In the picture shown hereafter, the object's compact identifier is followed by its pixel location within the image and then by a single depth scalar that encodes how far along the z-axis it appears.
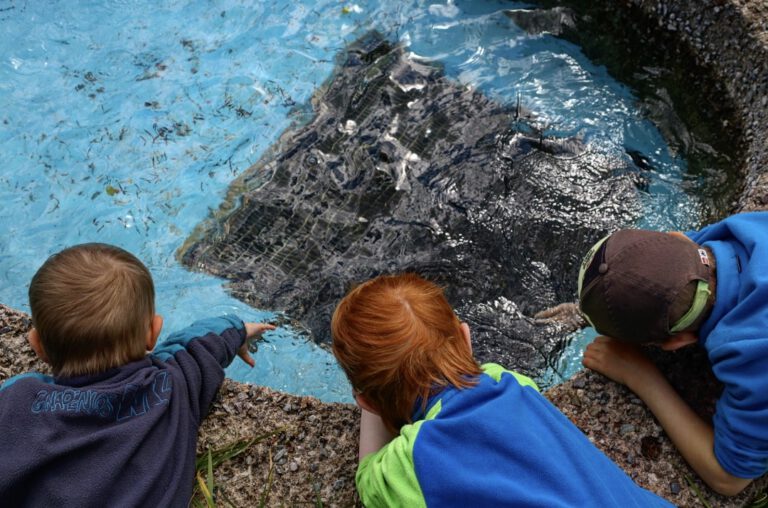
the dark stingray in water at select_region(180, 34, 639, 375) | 3.43
